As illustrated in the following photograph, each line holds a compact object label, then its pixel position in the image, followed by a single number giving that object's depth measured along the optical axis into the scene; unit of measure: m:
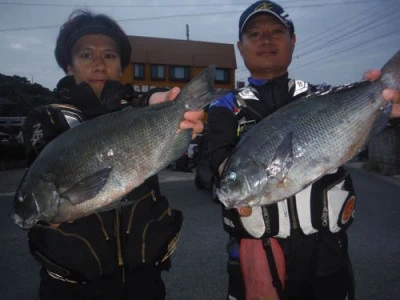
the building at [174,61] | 25.36
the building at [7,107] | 37.12
